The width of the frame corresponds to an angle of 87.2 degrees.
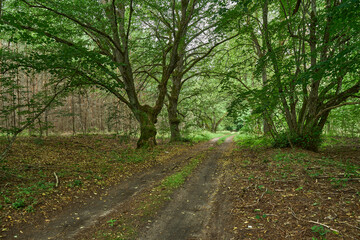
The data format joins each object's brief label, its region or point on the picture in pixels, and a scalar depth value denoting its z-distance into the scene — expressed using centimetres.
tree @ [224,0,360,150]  760
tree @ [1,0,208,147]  737
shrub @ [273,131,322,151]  930
